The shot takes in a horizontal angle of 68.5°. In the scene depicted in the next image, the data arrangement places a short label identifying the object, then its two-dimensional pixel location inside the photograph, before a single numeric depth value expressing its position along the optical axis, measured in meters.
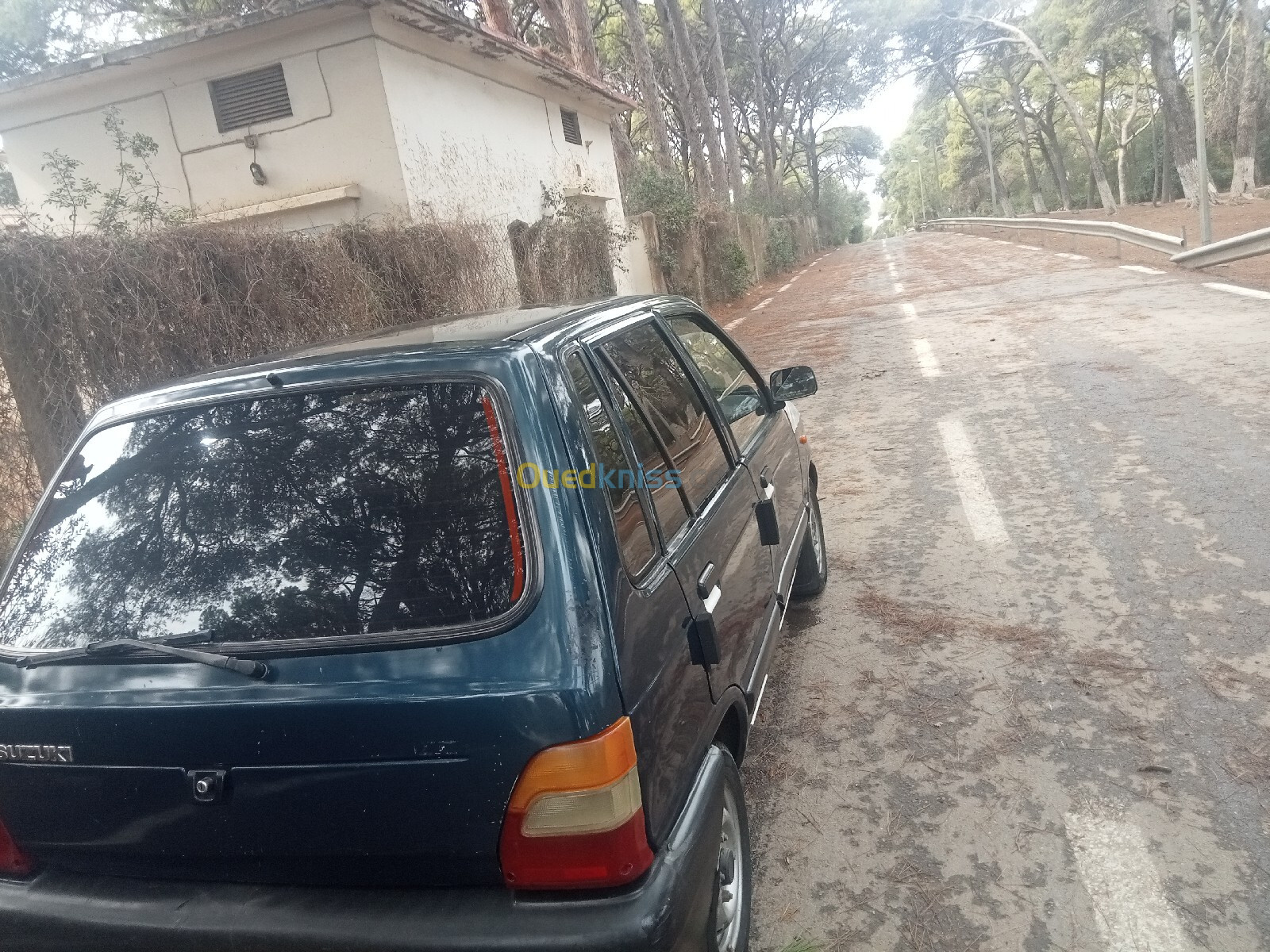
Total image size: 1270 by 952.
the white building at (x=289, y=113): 10.22
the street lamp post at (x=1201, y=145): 13.08
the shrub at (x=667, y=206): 18.12
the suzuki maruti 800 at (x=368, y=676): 1.75
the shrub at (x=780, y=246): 30.16
